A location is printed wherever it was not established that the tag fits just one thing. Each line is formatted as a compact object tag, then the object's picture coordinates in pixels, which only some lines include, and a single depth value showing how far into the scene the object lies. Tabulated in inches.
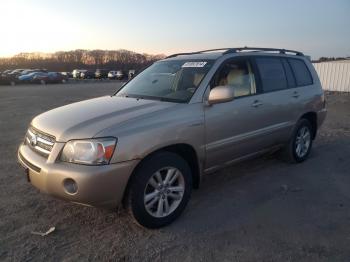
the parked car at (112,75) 2142.0
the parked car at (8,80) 1353.8
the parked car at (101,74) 2219.5
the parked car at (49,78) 1565.0
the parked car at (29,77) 1546.5
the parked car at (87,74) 2168.4
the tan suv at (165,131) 126.0
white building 928.9
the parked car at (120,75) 2089.3
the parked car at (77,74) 2220.4
